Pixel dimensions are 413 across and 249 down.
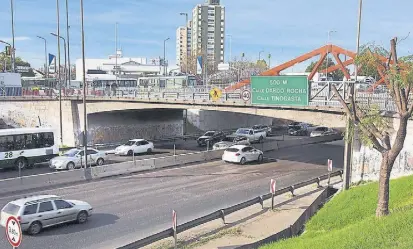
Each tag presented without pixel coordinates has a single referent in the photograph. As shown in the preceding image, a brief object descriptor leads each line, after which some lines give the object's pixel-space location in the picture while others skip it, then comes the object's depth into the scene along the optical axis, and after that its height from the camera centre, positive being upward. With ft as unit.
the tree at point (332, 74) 373.32 +23.03
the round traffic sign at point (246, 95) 107.17 -0.45
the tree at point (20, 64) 405.25 +29.11
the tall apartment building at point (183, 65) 483.06 +30.89
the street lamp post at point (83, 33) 95.35 +12.84
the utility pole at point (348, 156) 74.02 -10.48
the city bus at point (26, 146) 100.48 -12.85
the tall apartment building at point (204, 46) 621.60 +67.86
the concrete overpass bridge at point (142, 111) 97.91 -5.21
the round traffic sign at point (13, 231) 31.68 -10.13
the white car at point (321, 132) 176.65 -15.55
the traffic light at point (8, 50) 186.19 +17.45
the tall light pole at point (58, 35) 153.50 +20.06
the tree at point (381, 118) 44.57 -2.50
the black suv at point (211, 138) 155.84 -16.09
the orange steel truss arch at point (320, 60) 129.29 +11.06
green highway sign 93.04 +0.73
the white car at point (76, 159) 99.84 -15.57
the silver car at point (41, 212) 52.54 -14.72
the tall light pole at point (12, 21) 207.91 +34.50
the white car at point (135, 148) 129.59 -16.35
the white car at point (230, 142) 132.30 -15.27
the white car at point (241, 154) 112.27 -15.66
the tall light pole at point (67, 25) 174.55 +26.14
